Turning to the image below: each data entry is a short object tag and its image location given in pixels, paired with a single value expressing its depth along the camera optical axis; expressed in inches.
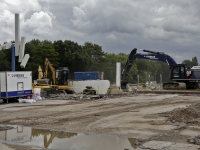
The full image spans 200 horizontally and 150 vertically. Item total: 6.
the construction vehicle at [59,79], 1541.6
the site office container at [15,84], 1049.5
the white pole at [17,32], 1174.6
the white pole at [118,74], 1611.2
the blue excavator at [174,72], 1628.9
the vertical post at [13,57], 1254.2
